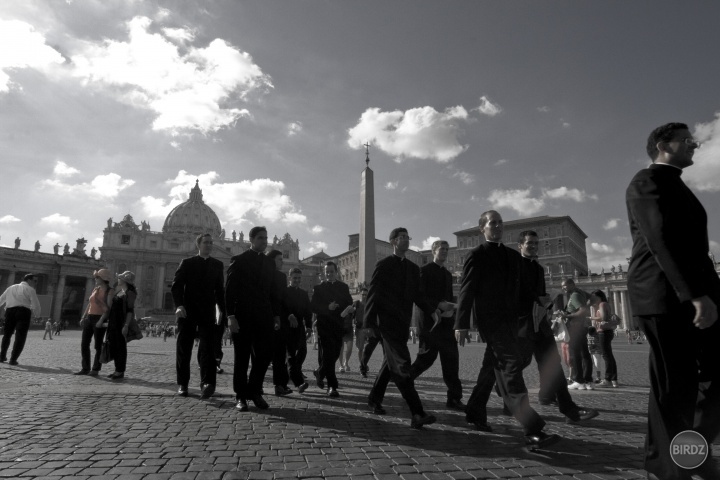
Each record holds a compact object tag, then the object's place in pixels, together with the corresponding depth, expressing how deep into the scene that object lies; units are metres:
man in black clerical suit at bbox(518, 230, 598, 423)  4.54
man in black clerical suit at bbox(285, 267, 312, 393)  7.01
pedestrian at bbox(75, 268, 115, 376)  8.35
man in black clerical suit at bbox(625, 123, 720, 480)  2.46
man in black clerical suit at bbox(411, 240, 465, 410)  5.43
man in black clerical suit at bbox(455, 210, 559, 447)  3.68
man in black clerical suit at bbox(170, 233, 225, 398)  5.93
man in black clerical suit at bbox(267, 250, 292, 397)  6.43
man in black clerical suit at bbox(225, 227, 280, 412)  5.17
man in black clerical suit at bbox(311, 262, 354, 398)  6.65
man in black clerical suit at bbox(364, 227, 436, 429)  4.45
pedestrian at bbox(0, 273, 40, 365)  9.60
